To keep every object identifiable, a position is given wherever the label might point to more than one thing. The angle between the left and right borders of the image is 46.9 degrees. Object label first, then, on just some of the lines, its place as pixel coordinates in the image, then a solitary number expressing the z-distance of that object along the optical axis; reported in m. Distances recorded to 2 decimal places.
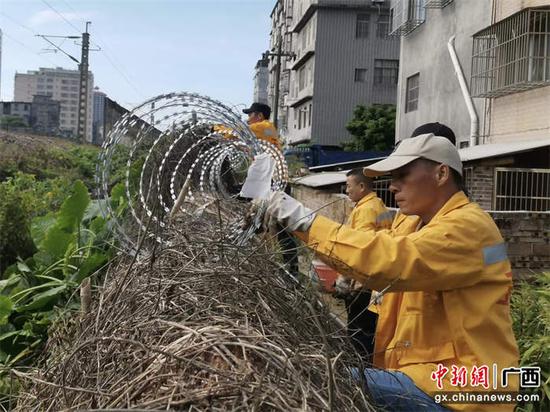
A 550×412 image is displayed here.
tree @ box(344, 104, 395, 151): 35.84
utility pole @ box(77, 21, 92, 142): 35.76
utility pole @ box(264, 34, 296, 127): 33.40
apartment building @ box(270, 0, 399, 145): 42.50
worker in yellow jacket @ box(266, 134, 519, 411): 2.45
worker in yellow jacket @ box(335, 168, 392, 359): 4.38
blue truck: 30.66
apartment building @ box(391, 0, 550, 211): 11.80
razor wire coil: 4.59
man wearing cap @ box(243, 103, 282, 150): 8.04
